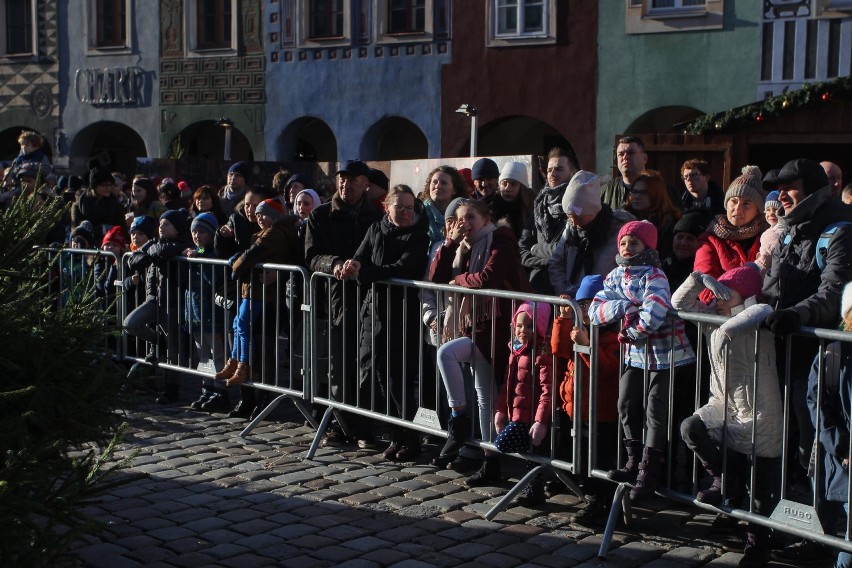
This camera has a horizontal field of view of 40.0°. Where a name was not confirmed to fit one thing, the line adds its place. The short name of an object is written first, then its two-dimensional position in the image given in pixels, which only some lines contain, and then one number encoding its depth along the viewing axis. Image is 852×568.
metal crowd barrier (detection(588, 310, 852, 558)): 5.29
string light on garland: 14.48
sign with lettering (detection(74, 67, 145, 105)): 26.95
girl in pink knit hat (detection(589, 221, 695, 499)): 6.03
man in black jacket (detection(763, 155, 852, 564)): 5.68
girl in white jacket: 5.58
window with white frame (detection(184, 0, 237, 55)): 25.72
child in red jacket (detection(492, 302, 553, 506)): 6.67
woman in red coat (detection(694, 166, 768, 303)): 6.59
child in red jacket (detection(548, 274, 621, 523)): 6.33
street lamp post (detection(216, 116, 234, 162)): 20.36
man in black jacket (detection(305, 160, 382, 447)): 8.25
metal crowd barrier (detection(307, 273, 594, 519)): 7.40
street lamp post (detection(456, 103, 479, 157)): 19.10
